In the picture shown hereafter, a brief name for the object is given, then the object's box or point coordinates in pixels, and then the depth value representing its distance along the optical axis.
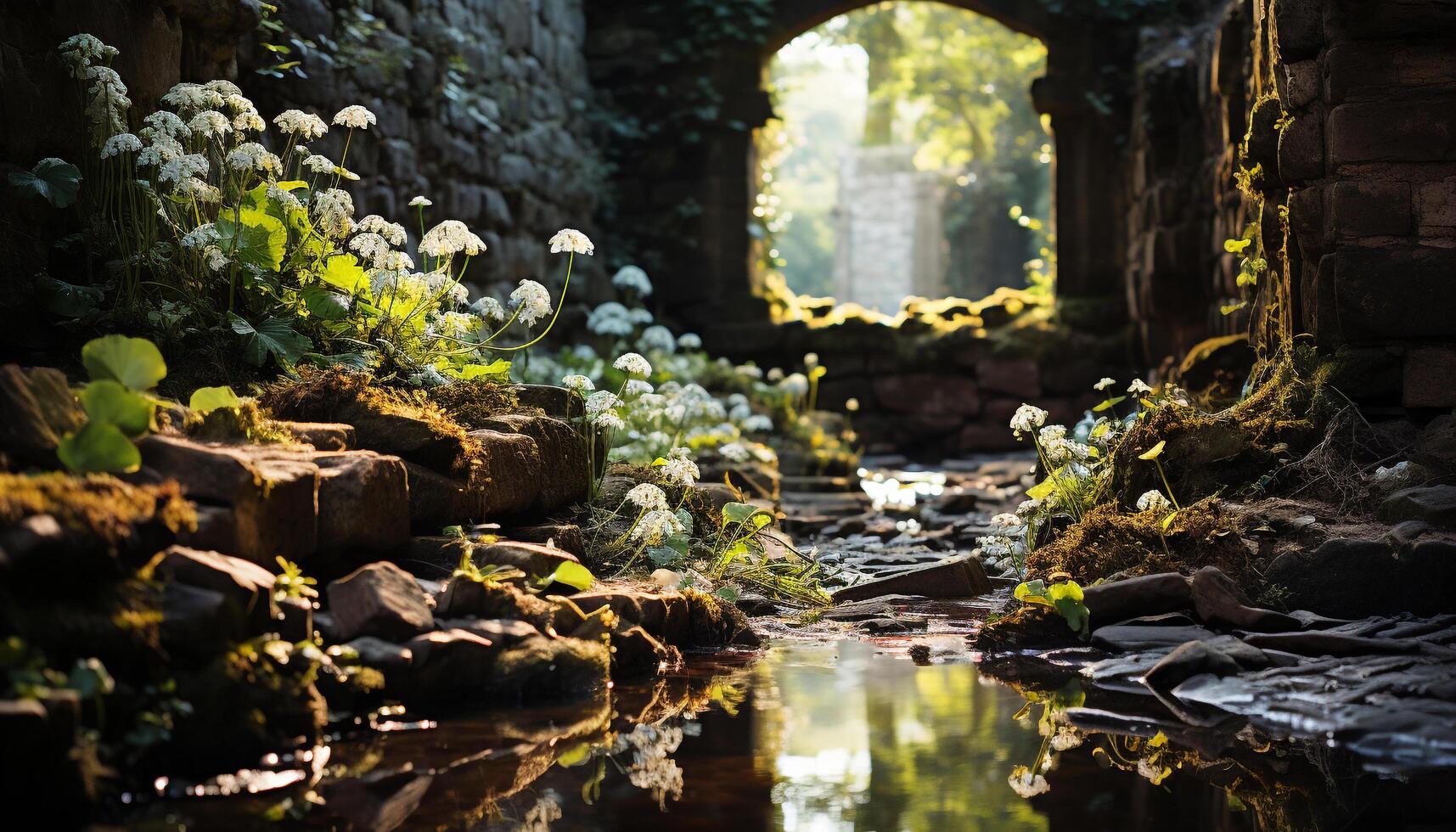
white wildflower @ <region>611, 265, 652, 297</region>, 9.06
